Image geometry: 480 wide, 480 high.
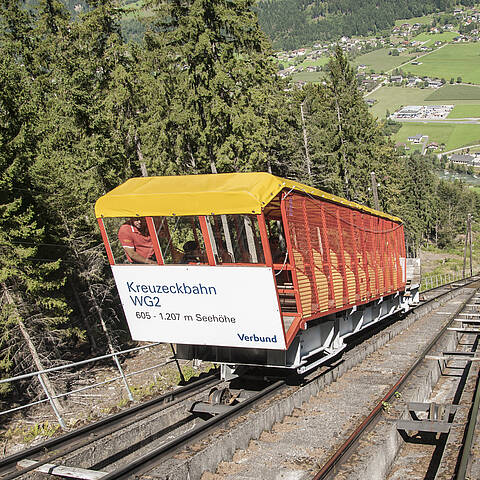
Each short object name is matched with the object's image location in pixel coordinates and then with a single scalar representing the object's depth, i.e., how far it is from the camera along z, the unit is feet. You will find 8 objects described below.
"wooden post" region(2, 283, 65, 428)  58.44
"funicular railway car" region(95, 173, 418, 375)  25.77
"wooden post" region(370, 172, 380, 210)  107.16
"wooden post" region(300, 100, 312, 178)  109.09
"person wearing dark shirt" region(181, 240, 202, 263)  27.43
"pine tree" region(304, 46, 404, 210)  137.28
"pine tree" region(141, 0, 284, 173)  66.03
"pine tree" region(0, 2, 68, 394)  59.57
